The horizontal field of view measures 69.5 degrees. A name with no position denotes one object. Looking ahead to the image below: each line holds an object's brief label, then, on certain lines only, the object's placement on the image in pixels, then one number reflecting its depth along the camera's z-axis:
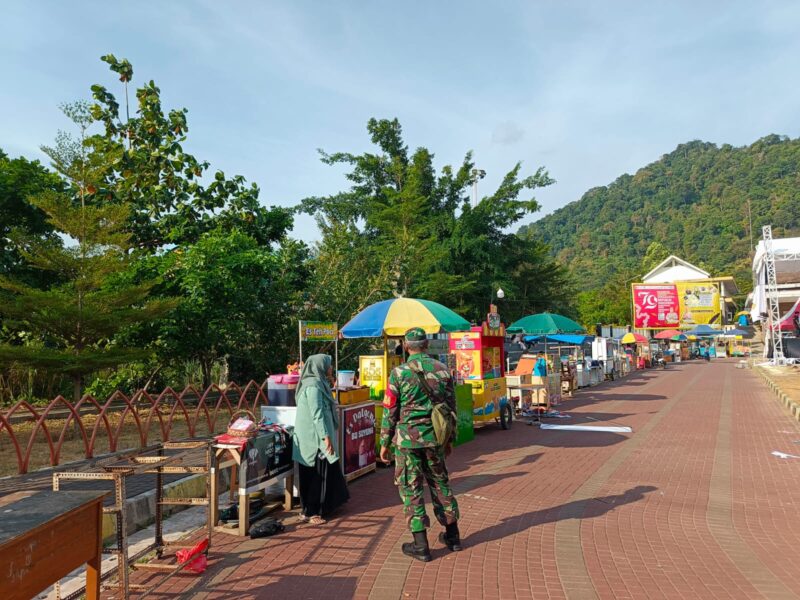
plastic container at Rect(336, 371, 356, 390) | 8.08
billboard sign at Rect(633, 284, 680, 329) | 58.03
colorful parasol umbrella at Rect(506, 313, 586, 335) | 17.53
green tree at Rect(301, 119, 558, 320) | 23.17
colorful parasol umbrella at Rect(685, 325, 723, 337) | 51.12
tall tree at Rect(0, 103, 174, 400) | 9.95
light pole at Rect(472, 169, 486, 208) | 31.58
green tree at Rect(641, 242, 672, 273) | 101.31
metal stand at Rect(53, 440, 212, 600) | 3.67
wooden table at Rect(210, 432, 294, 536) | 5.20
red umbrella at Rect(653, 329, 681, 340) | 60.69
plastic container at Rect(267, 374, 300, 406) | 6.91
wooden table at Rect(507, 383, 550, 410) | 14.59
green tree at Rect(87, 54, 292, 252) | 16.58
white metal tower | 31.70
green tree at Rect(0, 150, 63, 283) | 14.10
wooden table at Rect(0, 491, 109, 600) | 2.43
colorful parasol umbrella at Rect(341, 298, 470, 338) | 9.38
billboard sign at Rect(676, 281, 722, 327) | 59.12
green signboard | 7.95
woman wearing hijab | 5.61
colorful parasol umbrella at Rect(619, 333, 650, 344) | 35.59
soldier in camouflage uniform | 4.61
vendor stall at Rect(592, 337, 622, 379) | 28.25
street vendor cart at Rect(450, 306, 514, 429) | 11.68
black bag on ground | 5.23
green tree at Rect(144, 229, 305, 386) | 13.24
